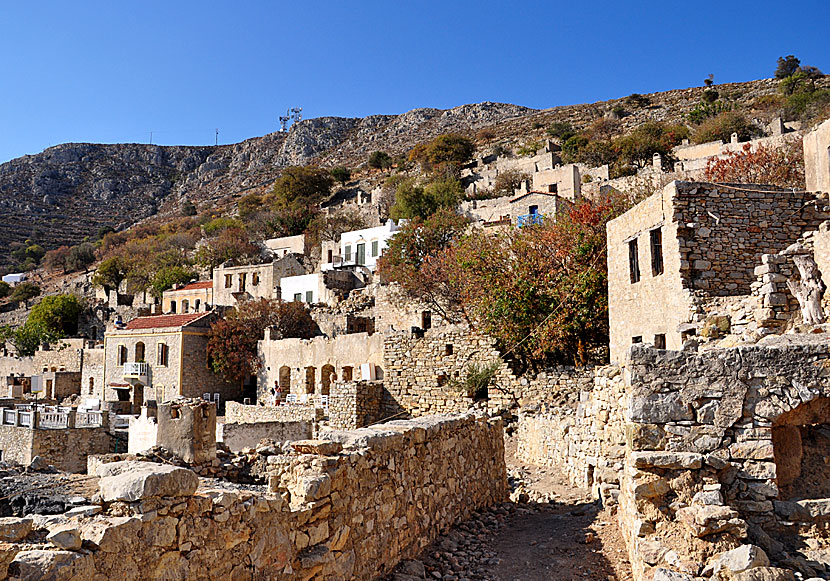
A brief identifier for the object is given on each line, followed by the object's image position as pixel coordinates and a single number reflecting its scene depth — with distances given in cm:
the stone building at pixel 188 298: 4950
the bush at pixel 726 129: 5059
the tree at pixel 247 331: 3462
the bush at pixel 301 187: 7562
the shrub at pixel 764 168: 2342
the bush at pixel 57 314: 5672
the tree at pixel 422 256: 2969
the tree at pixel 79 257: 8681
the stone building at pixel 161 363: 3569
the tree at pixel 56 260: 8944
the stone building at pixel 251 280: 4534
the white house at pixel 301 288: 4184
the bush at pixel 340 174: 8281
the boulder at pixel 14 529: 370
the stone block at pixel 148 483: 424
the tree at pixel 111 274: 6644
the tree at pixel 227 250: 5731
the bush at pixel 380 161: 8906
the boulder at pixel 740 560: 507
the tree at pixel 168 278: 5625
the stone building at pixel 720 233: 1234
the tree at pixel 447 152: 7225
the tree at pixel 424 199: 5147
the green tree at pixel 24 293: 7369
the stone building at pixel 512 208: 3709
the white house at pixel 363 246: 4528
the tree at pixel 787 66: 8031
